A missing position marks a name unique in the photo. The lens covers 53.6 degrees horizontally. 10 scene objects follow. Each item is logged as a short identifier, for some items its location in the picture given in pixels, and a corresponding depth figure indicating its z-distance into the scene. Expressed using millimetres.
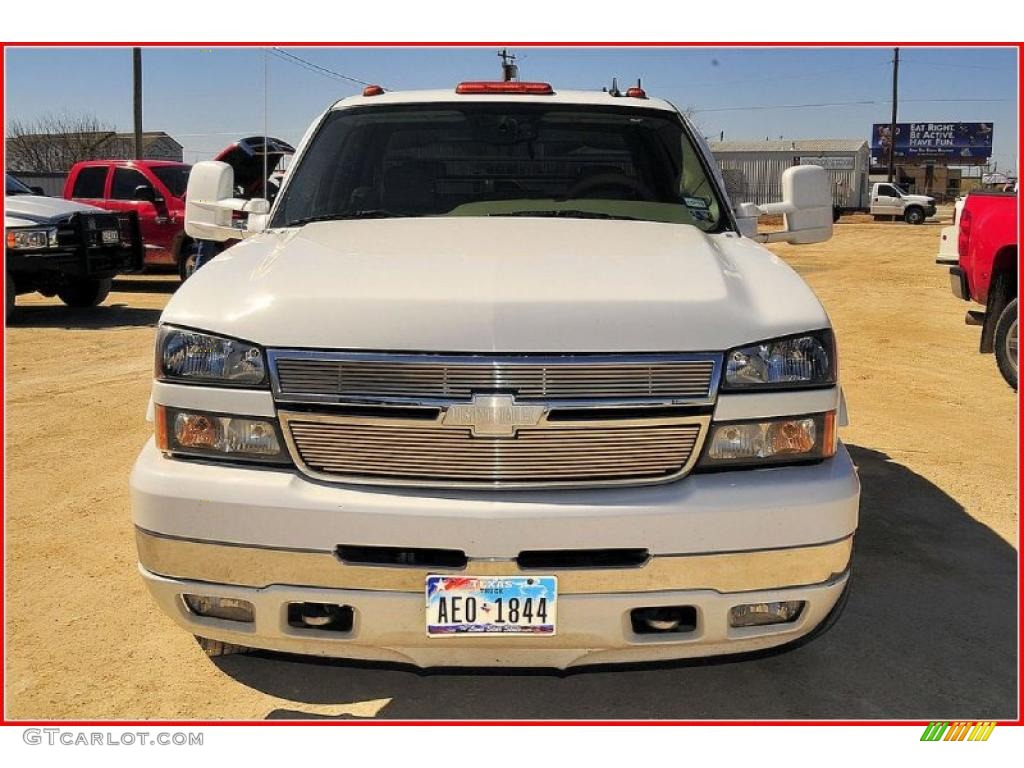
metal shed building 56094
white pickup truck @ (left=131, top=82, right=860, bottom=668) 2568
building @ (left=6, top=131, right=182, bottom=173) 53469
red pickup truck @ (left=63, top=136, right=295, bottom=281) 14805
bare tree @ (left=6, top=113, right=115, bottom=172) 54094
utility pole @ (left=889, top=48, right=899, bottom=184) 57688
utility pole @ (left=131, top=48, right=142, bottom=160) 27469
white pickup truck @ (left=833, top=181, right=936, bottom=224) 43031
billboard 84562
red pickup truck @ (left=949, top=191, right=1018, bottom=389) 8164
